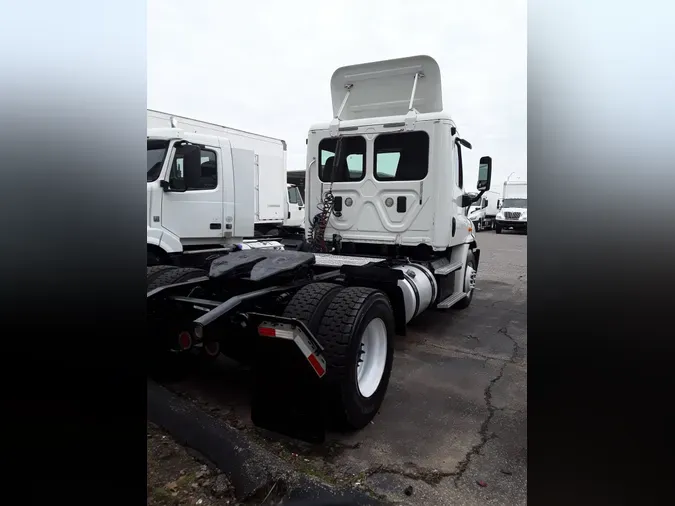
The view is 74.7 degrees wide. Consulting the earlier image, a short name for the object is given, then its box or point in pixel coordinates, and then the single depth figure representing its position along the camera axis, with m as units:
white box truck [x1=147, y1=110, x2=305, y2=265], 6.85
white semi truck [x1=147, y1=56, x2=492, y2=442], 3.03
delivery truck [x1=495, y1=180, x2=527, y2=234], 24.95
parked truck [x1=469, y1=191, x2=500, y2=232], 30.70
